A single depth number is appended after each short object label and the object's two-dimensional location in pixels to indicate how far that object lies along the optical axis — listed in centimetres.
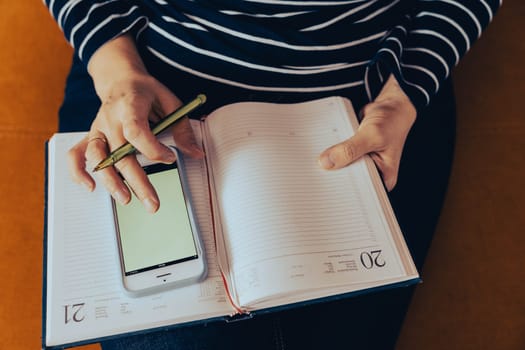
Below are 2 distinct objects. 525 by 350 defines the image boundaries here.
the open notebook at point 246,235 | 50
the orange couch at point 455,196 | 72
